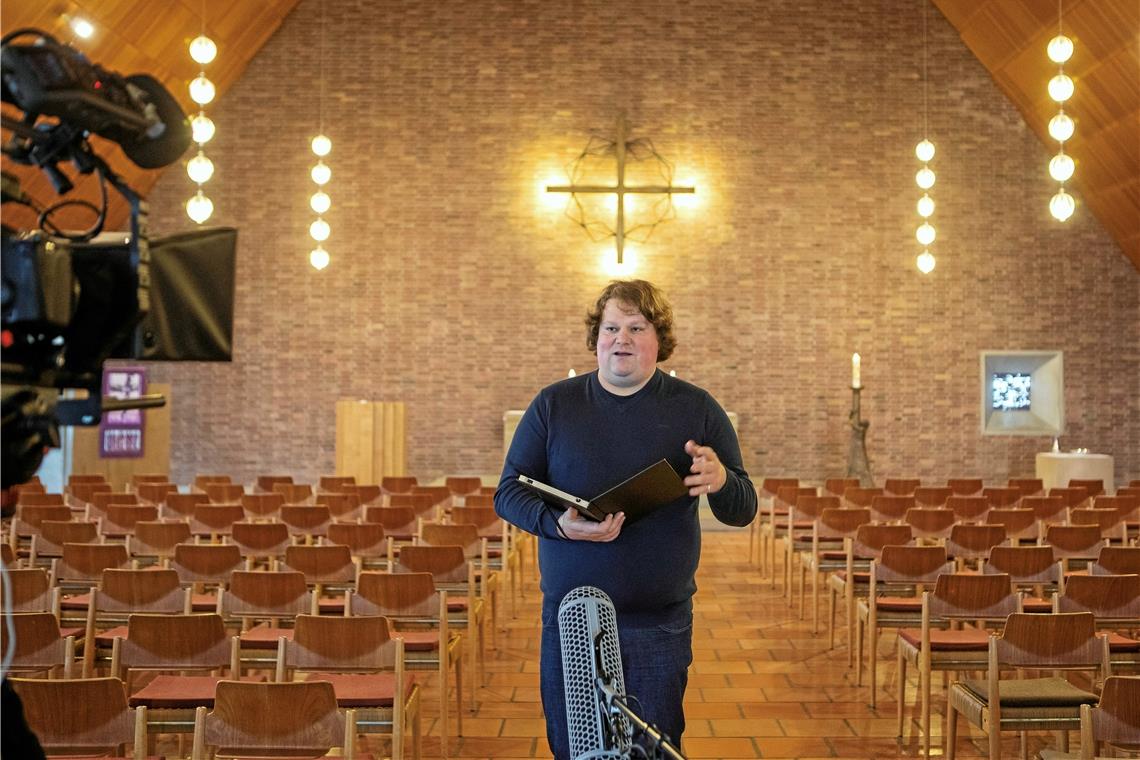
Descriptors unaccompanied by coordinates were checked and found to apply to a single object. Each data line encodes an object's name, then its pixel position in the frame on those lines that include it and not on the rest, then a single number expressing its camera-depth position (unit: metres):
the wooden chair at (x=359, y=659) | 3.86
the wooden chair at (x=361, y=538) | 6.53
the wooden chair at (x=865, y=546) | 6.40
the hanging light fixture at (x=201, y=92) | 9.04
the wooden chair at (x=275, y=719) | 3.15
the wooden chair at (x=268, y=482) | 10.01
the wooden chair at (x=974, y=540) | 6.47
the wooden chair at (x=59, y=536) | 6.57
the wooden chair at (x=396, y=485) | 10.12
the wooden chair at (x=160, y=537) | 6.48
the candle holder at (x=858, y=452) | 13.33
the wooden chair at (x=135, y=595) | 4.77
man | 2.58
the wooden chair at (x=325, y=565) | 5.64
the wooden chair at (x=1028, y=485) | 10.03
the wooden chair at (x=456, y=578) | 5.36
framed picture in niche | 14.61
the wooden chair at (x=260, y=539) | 6.42
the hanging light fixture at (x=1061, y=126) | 8.85
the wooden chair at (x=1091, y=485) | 9.70
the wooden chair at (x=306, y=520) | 7.45
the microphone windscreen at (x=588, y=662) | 2.06
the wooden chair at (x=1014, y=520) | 7.53
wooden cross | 13.95
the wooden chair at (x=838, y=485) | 10.38
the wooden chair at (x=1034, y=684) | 3.91
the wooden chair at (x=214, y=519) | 7.40
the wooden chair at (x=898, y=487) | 10.20
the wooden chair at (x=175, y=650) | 3.93
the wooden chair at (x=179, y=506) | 8.22
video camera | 1.84
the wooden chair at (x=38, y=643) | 3.94
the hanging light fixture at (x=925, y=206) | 11.94
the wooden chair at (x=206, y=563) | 5.62
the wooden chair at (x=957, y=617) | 4.72
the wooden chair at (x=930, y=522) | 7.55
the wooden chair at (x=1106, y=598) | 4.81
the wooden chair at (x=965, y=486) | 10.01
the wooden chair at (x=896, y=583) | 5.41
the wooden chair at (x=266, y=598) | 4.77
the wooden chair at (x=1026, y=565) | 5.70
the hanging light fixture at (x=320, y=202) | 11.88
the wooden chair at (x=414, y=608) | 4.69
